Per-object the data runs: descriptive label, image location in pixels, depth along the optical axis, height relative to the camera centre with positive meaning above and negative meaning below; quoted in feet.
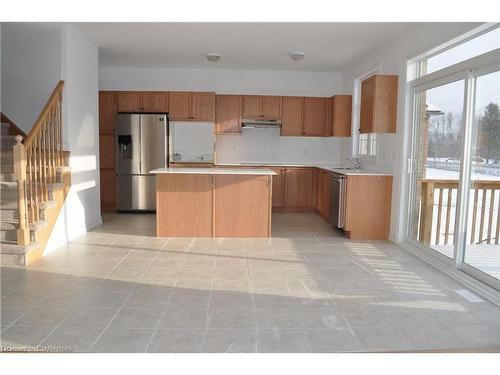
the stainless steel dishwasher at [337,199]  18.86 -2.34
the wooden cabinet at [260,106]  26.02 +2.45
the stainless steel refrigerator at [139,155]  24.29 -0.56
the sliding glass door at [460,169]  12.13 -0.61
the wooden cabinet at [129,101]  25.03 +2.53
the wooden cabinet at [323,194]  22.12 -2.51
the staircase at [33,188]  13.93 -1.62
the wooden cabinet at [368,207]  18.42 -2.52
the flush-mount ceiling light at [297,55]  20.36 +4.37
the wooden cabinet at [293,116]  26.16 +1.88
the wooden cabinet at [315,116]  26.27 +1.90
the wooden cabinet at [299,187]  25.59 -2.35
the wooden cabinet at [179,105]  25.36 +2.37
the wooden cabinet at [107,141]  25.00 +0.18
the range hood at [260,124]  25.77 +1.36
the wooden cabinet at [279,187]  25.57 -2.37
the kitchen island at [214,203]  18.25 -2.45
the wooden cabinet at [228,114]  25.99 +1.94
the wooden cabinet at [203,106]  25.46 +2.35
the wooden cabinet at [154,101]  25.17 +2.56
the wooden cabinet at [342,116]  24.41 +1.82
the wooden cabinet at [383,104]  17.93 +1.86
